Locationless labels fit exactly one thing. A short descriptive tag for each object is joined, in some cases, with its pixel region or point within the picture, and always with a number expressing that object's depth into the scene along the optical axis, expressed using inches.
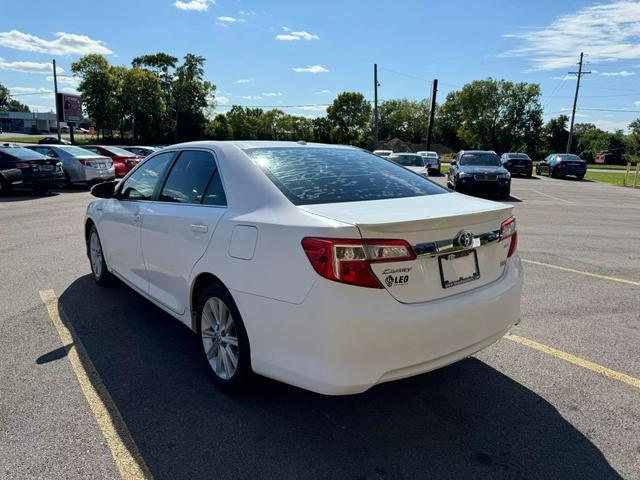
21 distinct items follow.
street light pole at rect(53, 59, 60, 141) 1615.0
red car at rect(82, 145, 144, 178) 828.6
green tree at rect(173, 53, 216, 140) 2869.1
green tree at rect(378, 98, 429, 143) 4050.2
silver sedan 685.9
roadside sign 1701.5
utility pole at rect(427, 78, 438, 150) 1668.9
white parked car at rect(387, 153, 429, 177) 918.2
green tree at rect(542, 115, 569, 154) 3383.4
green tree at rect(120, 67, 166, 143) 2321.6
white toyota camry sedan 97.5
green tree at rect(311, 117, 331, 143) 3346.2
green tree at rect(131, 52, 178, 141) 2739.4
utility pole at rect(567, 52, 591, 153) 2002.1
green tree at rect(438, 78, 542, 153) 3329.2
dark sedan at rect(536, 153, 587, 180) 1241.4
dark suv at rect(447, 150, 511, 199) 663.1
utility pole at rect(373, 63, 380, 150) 1883.6
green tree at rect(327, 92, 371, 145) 3265.3
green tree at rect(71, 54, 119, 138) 2027.6
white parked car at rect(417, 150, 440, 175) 1281.7
